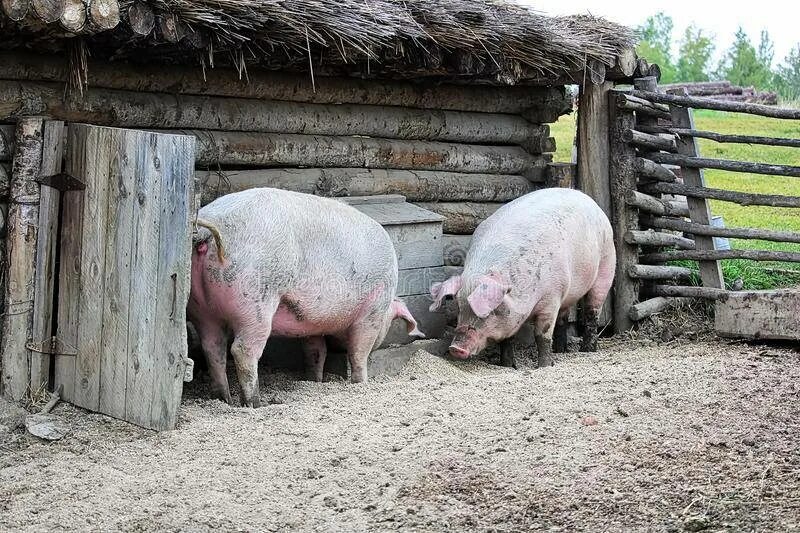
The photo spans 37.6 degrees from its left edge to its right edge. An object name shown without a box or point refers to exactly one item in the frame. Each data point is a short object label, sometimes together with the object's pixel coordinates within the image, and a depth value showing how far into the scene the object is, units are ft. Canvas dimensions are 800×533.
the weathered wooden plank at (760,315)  24.97
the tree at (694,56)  124.36
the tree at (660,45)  120.37
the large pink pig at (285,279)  20.07
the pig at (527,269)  24.82
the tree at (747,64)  117.36
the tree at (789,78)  100.92
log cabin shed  18.47
